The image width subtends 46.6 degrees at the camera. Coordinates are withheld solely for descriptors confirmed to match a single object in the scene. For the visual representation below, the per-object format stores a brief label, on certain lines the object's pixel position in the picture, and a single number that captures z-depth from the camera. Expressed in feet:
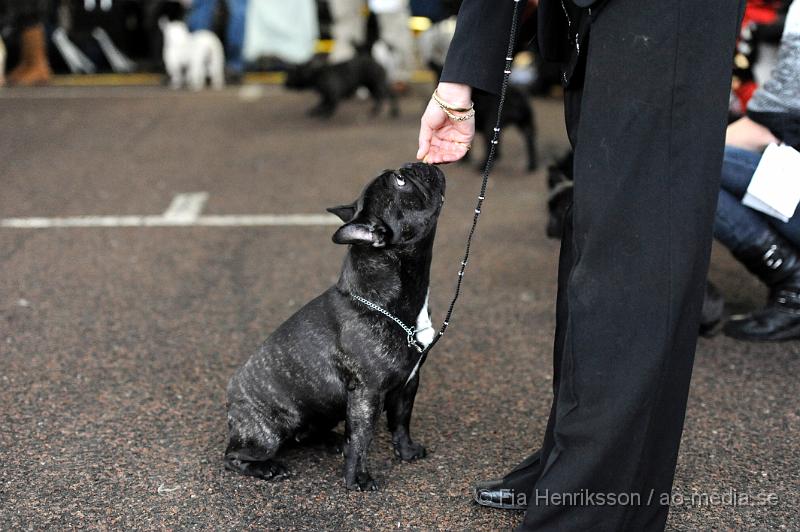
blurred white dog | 36.96
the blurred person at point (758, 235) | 12.81
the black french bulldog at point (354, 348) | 8.84
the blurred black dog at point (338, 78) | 29.27
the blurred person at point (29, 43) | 37.17
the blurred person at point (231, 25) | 39.09
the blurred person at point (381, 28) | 36.22
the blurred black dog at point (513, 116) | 22.16
